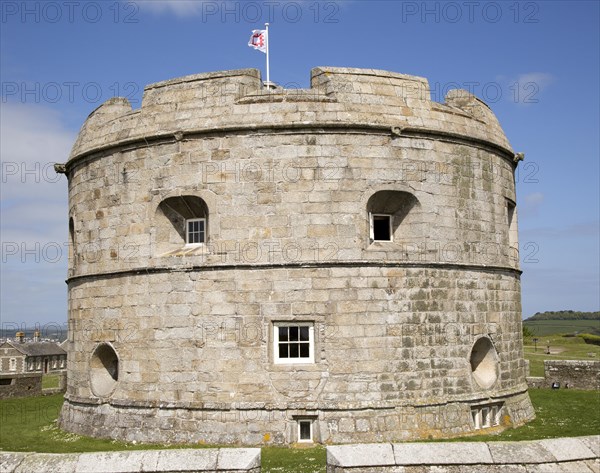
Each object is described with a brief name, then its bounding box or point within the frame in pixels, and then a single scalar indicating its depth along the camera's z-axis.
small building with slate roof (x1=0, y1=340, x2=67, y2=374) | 52.44
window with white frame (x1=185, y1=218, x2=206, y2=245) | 14.20
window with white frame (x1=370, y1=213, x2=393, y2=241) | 14.10
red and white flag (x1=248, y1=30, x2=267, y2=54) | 15.15
